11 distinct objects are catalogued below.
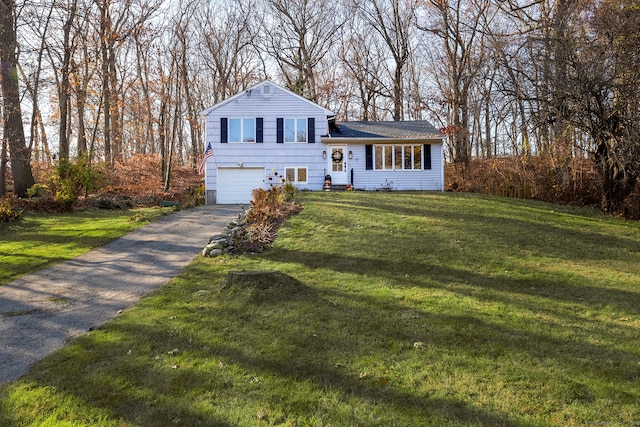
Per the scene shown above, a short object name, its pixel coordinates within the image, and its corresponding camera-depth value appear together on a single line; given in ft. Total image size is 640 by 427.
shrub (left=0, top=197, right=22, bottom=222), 44.59
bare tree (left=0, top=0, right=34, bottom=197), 46.78
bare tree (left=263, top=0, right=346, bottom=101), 101.40
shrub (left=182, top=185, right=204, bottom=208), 65.51
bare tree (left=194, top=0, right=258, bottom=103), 104.99
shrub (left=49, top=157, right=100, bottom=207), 52.95
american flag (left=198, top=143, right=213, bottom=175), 62.34
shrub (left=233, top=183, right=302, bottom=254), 31.58
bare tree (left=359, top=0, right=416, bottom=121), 100.48
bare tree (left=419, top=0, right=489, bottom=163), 85.31
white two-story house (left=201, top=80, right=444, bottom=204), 68.18
